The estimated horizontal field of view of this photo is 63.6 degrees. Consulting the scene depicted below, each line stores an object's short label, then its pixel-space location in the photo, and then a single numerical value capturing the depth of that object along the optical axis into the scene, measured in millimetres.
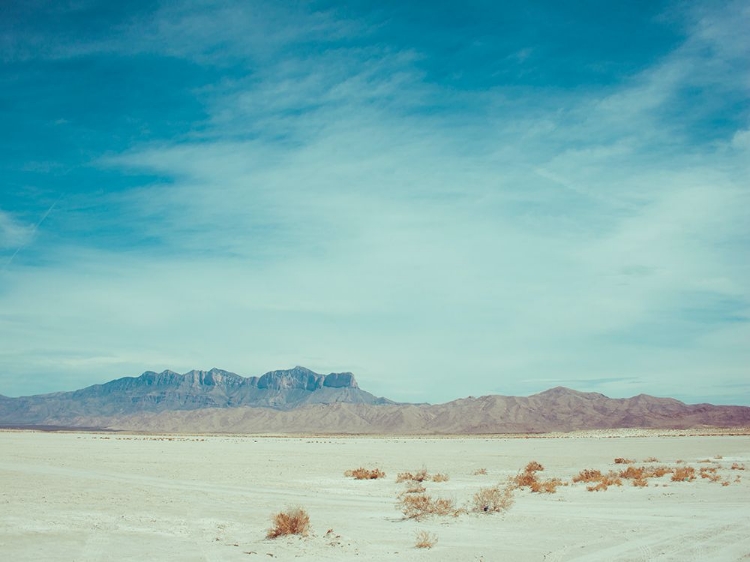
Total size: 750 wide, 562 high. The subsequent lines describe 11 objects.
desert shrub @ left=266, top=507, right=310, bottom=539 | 12109
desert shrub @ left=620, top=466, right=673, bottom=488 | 21708
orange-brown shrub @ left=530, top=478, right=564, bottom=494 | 19266
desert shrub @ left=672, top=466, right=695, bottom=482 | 22297
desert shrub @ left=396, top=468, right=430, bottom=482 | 22969
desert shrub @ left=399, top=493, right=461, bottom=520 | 14547
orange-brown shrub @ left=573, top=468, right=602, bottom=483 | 22469
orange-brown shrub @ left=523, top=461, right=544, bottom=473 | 27870
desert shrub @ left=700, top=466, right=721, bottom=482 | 22531
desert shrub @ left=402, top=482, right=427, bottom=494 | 19016
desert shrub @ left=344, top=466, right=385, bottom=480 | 25202
